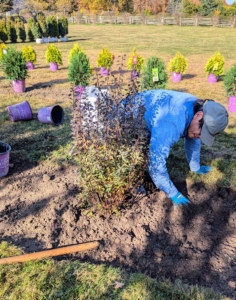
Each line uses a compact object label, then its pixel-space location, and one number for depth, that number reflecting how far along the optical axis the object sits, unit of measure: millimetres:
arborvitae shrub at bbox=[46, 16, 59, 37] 14938
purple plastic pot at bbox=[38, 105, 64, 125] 3982
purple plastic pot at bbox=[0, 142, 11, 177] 2611
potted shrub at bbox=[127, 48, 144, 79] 6102
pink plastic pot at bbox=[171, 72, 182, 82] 6960
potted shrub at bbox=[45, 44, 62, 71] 7962
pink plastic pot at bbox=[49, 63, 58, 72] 8193
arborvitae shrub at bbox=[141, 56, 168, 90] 4870
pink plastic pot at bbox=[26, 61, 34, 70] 8344
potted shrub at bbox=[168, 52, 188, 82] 6740
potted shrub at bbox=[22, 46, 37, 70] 8135
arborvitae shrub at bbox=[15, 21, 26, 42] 14613
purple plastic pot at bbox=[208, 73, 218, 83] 6949
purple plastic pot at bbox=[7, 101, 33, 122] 4050
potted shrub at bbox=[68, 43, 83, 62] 6841
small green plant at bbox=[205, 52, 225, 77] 6668
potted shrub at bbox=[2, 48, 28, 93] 5466
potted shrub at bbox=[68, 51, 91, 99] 5350
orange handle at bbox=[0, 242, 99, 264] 1792
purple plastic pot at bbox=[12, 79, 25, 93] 5765
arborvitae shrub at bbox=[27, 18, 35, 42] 14640
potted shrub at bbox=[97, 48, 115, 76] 6994
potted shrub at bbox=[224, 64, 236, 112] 4813
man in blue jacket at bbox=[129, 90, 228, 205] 1889
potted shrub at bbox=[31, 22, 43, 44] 14517
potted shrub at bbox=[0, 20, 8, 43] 14293
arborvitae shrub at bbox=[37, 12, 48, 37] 14491
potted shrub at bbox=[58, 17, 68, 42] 15627
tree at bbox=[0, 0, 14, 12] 28970
